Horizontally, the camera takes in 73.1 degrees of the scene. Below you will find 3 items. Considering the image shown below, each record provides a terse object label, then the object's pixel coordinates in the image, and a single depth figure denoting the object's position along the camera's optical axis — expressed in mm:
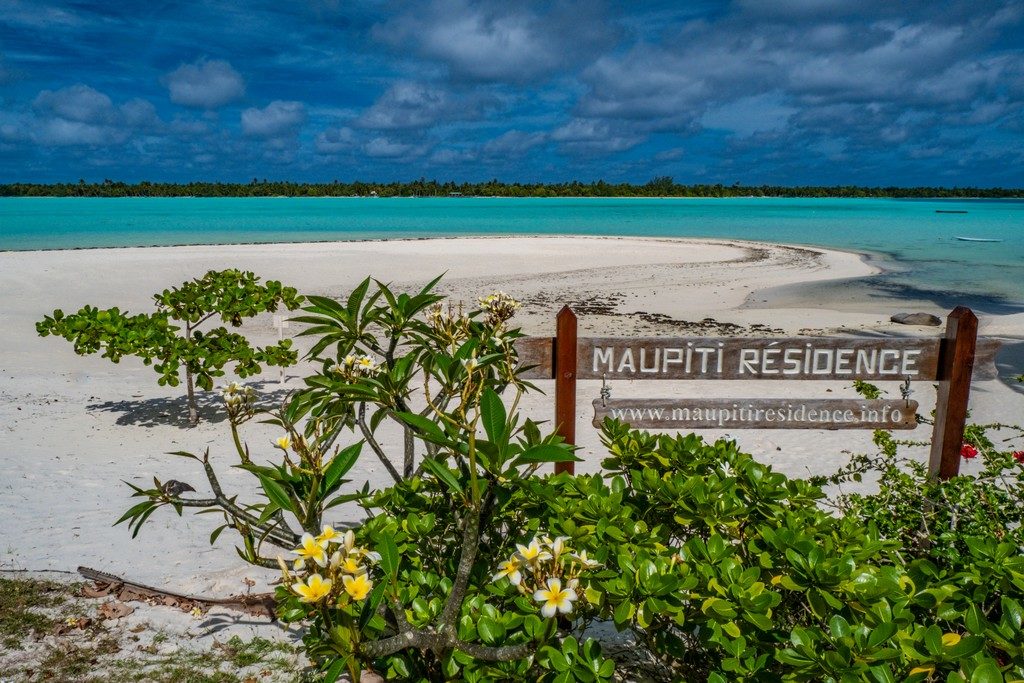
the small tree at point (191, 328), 6055
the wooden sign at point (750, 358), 3674
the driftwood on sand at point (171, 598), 3309
